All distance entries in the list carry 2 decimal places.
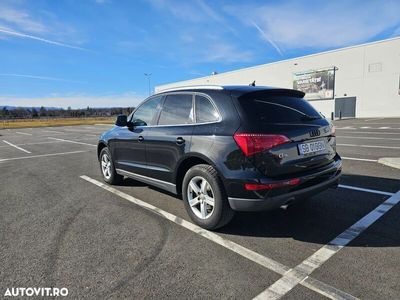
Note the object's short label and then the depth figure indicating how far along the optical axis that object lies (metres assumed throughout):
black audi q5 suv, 3.37
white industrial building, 34.09
